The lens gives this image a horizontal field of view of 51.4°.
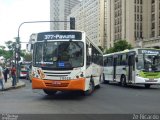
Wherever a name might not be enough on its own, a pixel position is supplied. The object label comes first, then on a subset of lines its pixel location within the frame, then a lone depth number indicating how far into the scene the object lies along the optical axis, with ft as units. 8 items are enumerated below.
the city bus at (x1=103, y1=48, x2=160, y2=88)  37.78
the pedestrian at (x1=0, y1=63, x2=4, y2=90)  33.02
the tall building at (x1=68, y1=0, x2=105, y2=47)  236.80
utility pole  45.26
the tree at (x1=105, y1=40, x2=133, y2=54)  137.76
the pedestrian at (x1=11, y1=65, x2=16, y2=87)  40.63
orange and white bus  24.37
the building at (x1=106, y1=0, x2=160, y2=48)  183.55
